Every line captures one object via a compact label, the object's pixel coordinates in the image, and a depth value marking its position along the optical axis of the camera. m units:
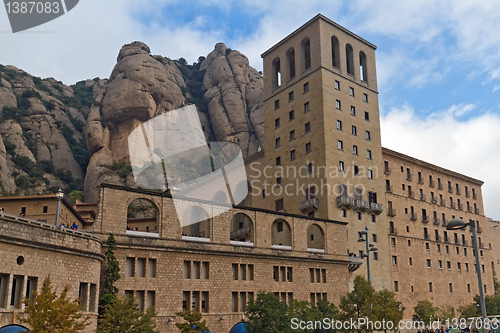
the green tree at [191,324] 31.88
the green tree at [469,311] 69.38
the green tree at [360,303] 41.66
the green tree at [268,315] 35.97
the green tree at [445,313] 65.88
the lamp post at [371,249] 39.11
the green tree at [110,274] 35.49
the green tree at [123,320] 29.95
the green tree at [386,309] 41.72
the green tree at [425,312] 61.85
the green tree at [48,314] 22.54
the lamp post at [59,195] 32.37
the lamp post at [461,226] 18.39
